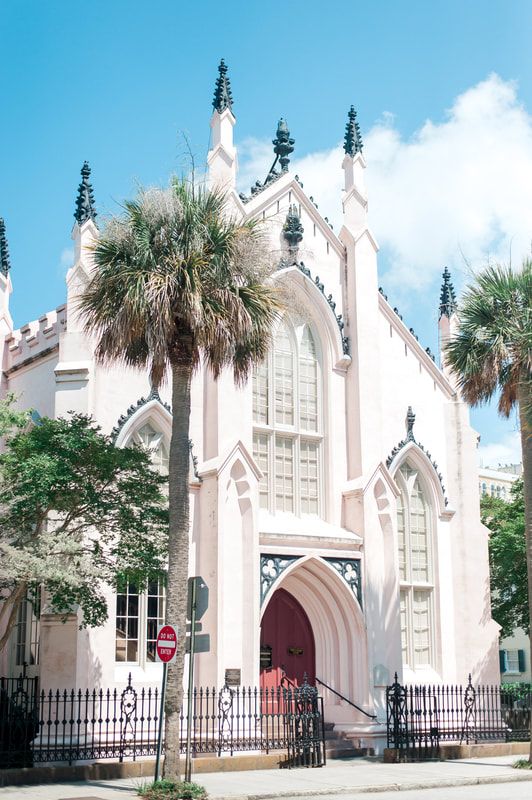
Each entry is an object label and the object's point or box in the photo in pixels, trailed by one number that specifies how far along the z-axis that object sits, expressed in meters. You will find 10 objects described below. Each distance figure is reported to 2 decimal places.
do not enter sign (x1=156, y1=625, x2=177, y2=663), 15.63
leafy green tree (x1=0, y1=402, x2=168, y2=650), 17.59
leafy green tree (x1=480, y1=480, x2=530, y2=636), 35.44
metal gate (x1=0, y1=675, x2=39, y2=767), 18.31
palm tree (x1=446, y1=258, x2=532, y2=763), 22.50
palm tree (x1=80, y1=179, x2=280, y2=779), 16.92
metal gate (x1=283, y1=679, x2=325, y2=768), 21.08
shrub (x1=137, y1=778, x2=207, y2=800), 15.20
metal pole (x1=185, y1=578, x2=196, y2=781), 15.65
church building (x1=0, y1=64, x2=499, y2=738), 22.58
